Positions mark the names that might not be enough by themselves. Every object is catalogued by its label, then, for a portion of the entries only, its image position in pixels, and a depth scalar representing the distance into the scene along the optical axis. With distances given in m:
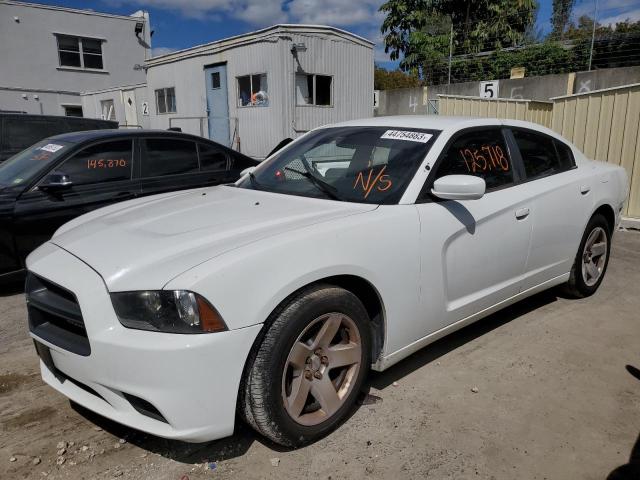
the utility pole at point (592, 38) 12.18
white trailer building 13.12
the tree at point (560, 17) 13.37
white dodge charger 2.13
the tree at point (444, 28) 17.20
